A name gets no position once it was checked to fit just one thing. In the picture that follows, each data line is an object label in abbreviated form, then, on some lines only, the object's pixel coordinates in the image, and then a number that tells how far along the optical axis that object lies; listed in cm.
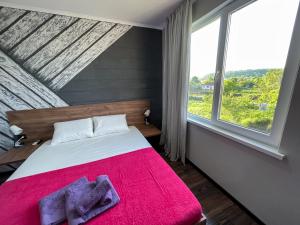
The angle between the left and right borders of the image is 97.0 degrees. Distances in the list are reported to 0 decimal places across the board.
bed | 86
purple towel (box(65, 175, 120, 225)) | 82
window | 106
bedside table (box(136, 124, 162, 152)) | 225
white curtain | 184
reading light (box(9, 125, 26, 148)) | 183
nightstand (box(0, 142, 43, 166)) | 158
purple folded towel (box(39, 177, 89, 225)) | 82
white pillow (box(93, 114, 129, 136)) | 212
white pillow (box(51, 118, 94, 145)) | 190
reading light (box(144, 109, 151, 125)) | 257
